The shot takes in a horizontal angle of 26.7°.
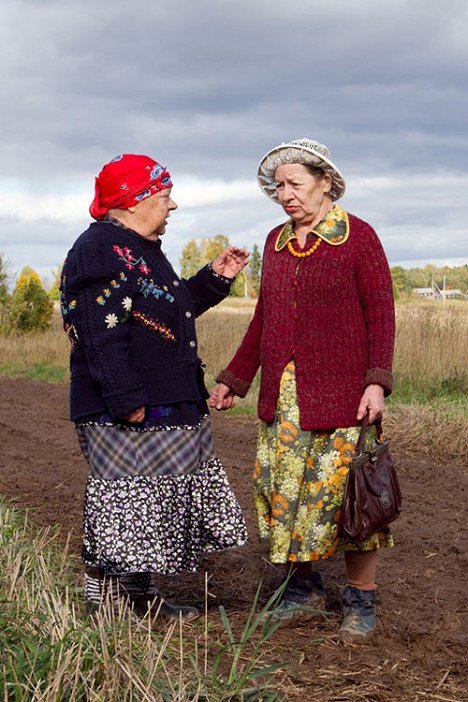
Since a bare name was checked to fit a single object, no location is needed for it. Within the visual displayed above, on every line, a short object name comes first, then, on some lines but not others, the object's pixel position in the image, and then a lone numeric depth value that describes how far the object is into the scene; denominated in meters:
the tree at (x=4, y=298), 21.05
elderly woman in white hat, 3.76
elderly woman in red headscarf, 3.74
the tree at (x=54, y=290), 60.16
